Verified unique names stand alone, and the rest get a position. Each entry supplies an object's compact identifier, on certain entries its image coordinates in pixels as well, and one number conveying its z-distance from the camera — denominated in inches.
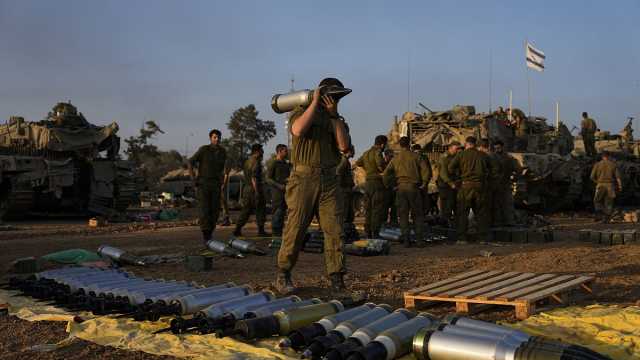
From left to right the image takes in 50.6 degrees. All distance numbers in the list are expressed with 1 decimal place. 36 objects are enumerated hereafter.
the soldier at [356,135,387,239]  490.0
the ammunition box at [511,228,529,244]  495.0
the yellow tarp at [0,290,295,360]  170.2
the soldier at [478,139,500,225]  497.0
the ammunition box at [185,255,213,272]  334.0
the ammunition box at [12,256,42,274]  331.9
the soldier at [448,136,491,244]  473.1
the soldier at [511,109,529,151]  830.5
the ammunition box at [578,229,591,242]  487.4
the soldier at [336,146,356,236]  461.1
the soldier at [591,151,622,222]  684.7
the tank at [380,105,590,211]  720.3
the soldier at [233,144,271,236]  505.4
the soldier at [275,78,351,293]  250.1
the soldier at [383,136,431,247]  452.1
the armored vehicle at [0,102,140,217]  749.3
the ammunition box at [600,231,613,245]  467.2
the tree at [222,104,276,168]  2117.4
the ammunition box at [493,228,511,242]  499.8
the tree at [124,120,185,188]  1910.7
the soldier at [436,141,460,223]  538.6
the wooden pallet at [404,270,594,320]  214.8
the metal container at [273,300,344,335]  185.5
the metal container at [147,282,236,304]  216.4
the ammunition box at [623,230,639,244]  465.1
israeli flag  1065.5
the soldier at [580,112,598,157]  926.4
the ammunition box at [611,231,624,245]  465.7
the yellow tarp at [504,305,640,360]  167.5
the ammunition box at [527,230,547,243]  493.7
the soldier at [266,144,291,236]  487.2
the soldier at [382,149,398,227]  516.1
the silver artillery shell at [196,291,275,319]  196.1
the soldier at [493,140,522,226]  534.9
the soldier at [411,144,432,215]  461.1
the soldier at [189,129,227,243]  426.9
